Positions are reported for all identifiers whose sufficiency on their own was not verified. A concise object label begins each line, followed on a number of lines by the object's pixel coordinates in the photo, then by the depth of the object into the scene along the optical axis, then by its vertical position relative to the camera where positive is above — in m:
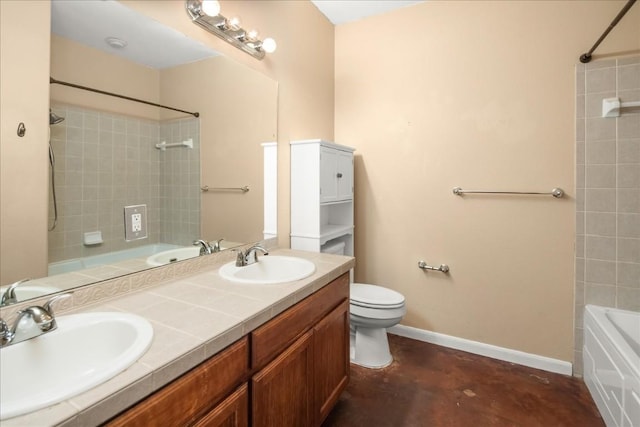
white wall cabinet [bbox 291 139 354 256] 2.03 +0.16
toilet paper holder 2.28 -0.43
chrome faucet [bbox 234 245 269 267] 1.53 -0.24
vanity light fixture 1.43 +0.94
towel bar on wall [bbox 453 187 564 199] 1.91 +0.12
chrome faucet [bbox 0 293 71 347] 0.77 -0.30
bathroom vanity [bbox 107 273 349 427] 0.75 -0.53
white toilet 1.95 -0.70
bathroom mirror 1.04 +0.27
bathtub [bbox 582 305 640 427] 1.27 -0.73
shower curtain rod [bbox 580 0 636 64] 1.32 +0.90
